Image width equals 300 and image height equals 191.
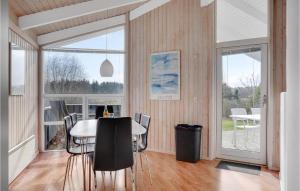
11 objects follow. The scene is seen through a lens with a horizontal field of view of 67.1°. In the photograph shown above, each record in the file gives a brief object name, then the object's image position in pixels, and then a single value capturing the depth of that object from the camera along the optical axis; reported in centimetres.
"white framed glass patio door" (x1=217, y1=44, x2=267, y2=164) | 391
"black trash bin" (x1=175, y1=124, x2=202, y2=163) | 405
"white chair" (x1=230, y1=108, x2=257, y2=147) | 406
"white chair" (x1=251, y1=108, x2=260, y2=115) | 394
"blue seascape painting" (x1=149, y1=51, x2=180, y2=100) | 460
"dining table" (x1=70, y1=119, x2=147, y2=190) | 253
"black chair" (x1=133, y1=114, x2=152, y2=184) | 315
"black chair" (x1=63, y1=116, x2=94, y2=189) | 292
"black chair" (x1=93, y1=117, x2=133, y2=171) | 236
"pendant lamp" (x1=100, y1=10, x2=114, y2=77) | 357
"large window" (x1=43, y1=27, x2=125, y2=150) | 487
